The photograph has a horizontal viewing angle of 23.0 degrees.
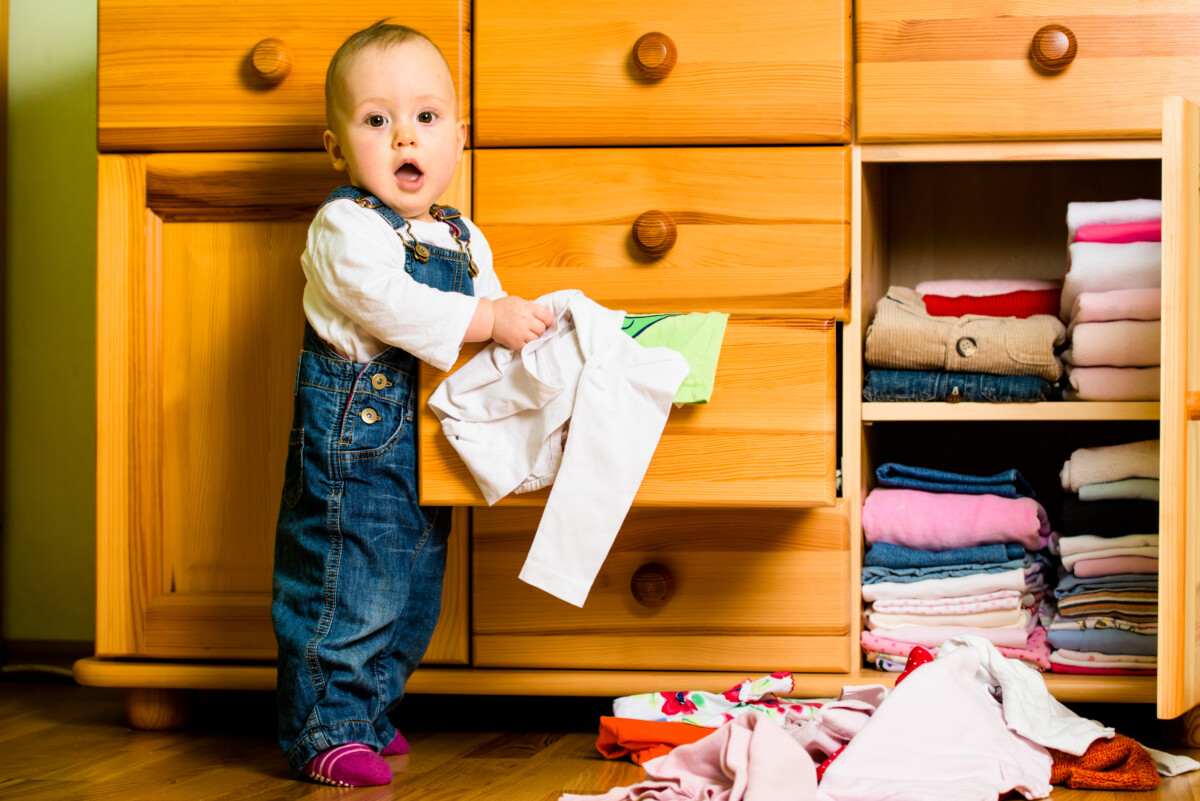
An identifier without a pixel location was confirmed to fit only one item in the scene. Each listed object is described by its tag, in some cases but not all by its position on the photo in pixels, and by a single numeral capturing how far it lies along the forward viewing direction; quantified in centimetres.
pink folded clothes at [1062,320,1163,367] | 299
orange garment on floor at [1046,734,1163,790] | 278
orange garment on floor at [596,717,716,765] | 286
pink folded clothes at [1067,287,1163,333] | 300
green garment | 273
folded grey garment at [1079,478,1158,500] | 301
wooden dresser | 297
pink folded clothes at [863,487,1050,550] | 303
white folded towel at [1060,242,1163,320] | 301
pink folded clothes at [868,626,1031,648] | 301
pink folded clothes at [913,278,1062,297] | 317
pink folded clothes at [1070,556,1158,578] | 299
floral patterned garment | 292
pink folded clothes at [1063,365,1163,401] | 300
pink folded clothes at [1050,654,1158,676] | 297
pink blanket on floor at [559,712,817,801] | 267
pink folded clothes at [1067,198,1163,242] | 304
